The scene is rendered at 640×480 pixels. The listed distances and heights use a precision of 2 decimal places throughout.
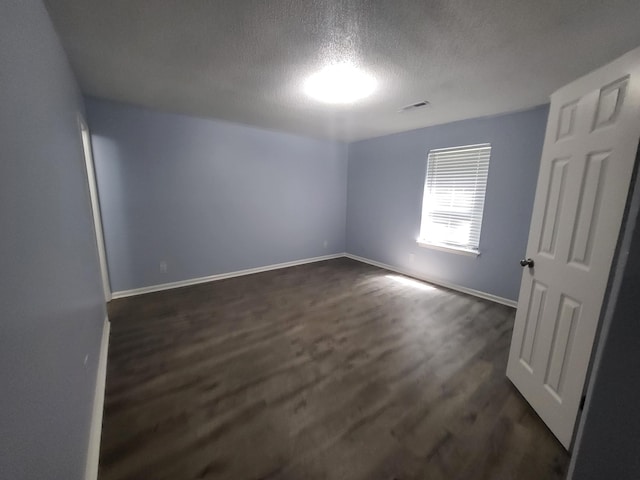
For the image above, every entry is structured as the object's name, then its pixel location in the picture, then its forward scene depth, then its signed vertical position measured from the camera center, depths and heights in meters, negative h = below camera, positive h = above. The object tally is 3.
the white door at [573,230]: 1.13 -0.15
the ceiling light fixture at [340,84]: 1.97 +1.01
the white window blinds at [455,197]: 3.27 +0.04
